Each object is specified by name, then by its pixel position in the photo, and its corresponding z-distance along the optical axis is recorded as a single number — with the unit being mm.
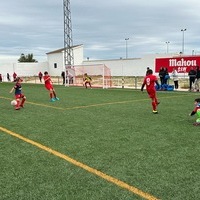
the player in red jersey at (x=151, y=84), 12312
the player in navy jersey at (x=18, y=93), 13789
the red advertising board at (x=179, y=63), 26562
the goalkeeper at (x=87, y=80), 31075
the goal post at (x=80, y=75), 36141
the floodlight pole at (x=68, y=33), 47312
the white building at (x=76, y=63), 49625
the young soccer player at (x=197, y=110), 9448
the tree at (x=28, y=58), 115475
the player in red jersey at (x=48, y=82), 17453
